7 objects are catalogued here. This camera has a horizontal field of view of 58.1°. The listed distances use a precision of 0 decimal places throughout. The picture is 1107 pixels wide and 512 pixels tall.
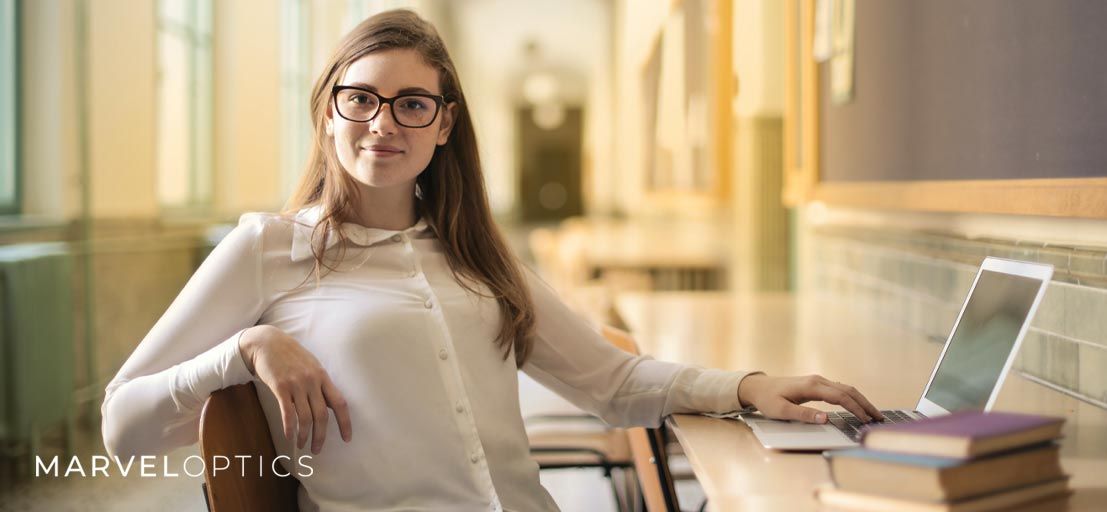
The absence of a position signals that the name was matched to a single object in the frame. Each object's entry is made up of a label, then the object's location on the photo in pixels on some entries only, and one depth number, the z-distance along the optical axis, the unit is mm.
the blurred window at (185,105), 5820
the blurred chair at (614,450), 1805
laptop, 1208
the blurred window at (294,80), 8383
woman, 1344
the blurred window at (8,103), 4023
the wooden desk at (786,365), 1149
